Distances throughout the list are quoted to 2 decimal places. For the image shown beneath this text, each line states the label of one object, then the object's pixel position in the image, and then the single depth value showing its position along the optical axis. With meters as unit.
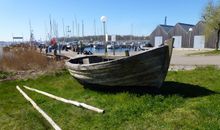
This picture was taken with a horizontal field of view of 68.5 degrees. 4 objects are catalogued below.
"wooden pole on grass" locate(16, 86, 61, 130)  3.47
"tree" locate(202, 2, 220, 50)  19.53
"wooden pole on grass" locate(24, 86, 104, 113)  3.92
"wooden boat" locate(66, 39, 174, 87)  4.26
